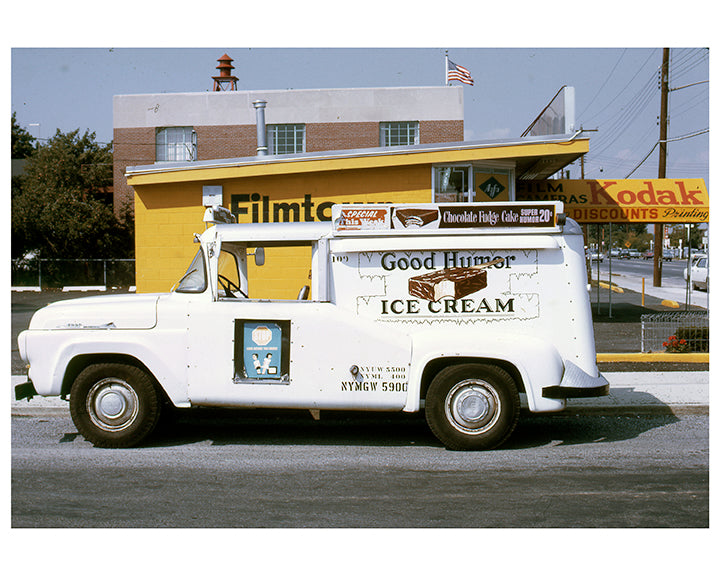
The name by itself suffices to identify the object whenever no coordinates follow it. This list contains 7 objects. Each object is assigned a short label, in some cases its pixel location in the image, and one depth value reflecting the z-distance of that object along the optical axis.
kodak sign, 18.52
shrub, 12.50
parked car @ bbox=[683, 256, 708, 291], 31.33
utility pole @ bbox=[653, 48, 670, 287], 30.49
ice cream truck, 6.92
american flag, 27.56
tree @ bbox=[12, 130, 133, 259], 34.62
